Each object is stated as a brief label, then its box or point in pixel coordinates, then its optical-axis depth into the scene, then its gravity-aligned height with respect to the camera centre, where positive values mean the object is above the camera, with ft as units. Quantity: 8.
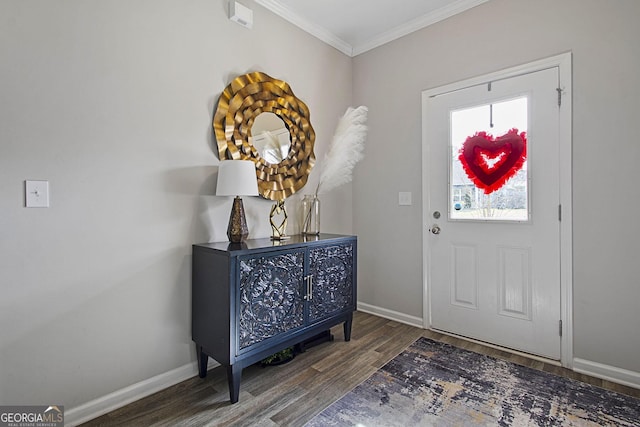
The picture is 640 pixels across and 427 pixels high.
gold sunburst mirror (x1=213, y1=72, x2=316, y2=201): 7.07 +1.97
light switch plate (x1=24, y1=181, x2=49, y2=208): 4.73 +0.30
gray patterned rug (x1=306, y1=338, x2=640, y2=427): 5.18 -3.45
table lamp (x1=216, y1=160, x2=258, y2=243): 6.23 +0.52
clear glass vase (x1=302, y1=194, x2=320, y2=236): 8.47 -0.11
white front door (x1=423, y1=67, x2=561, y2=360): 7.02 -0.07
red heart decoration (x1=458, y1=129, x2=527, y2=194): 7.35 +1.27
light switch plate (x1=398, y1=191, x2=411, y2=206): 9.24 +0.35
